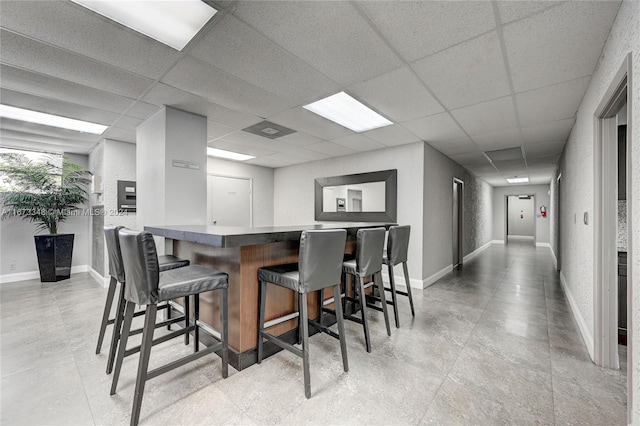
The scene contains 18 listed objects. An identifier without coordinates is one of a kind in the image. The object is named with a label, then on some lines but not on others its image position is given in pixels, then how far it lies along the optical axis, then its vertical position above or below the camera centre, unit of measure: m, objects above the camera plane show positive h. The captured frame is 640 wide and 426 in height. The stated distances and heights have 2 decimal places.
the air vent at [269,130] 3.67 +1.23
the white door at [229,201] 5.76 +0.30
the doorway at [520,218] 13.75 -0.22
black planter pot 4.67 -0.78
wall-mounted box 4.56 +0.32
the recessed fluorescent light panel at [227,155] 5.20 +1.24
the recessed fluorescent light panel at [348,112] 2.98 +1.27
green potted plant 4.53 +0.25
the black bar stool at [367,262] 2.33 -0.46
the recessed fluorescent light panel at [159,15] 1.57 +1.25
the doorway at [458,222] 6.10 -0.20
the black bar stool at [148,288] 1.51 -0.47
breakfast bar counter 1.88 -0.54
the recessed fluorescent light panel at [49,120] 3.19 +1.25
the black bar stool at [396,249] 2.84 -0.38
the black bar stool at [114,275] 1.95 -0.46
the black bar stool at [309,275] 1.79 -0.45
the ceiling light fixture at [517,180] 8.88 +1.17
